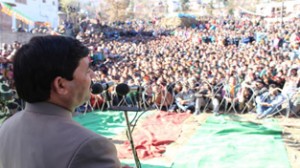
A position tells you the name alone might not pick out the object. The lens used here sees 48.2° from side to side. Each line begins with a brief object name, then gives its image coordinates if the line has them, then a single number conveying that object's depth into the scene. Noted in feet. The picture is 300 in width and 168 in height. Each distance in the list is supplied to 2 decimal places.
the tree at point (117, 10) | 150.20
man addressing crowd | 3.28
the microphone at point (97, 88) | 7.86
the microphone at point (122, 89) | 7.89
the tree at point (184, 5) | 198.44
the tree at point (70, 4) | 118.32
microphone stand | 7.14
